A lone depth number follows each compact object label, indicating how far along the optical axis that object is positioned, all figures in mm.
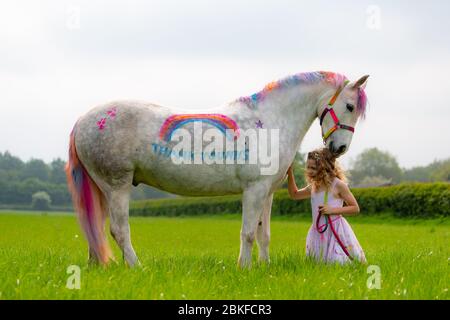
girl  7195
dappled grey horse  6363
